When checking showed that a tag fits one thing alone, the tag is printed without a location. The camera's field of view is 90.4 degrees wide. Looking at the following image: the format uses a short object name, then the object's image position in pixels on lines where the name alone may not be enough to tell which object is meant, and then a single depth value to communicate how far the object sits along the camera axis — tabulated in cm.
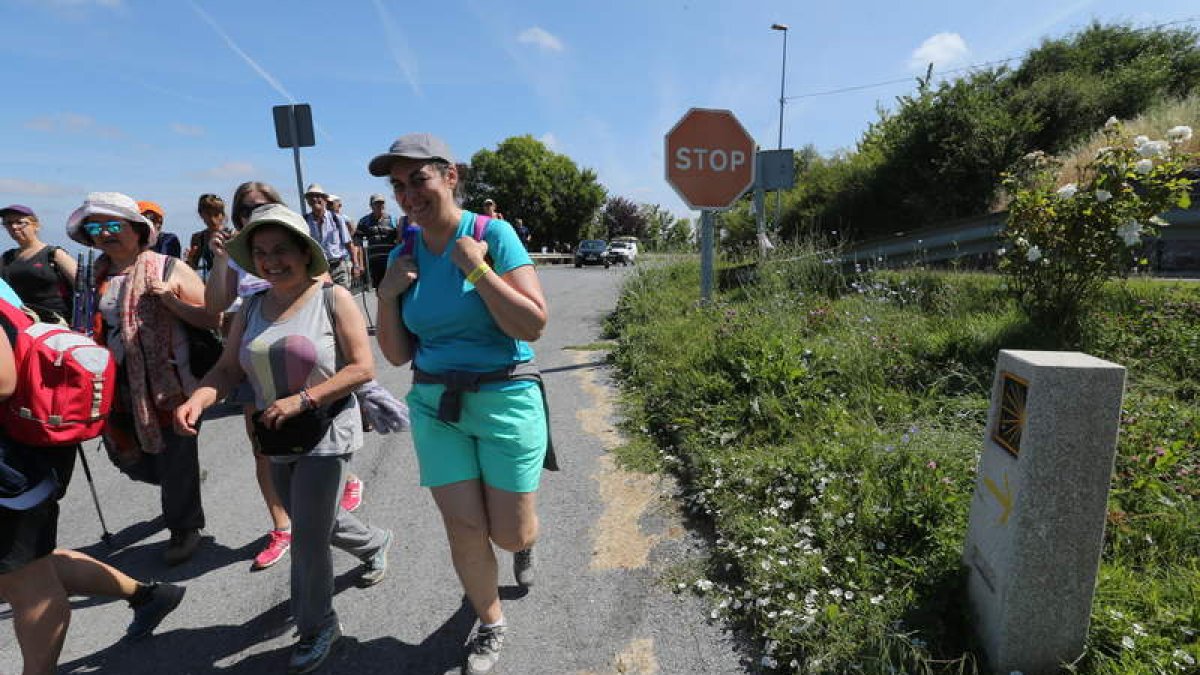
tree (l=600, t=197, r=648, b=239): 5638
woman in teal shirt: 211
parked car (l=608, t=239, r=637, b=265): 3016
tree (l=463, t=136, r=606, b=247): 5269
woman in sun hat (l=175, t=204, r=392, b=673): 227
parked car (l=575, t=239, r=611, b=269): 3000
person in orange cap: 523
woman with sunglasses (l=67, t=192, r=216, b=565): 290
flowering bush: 389
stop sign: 638
